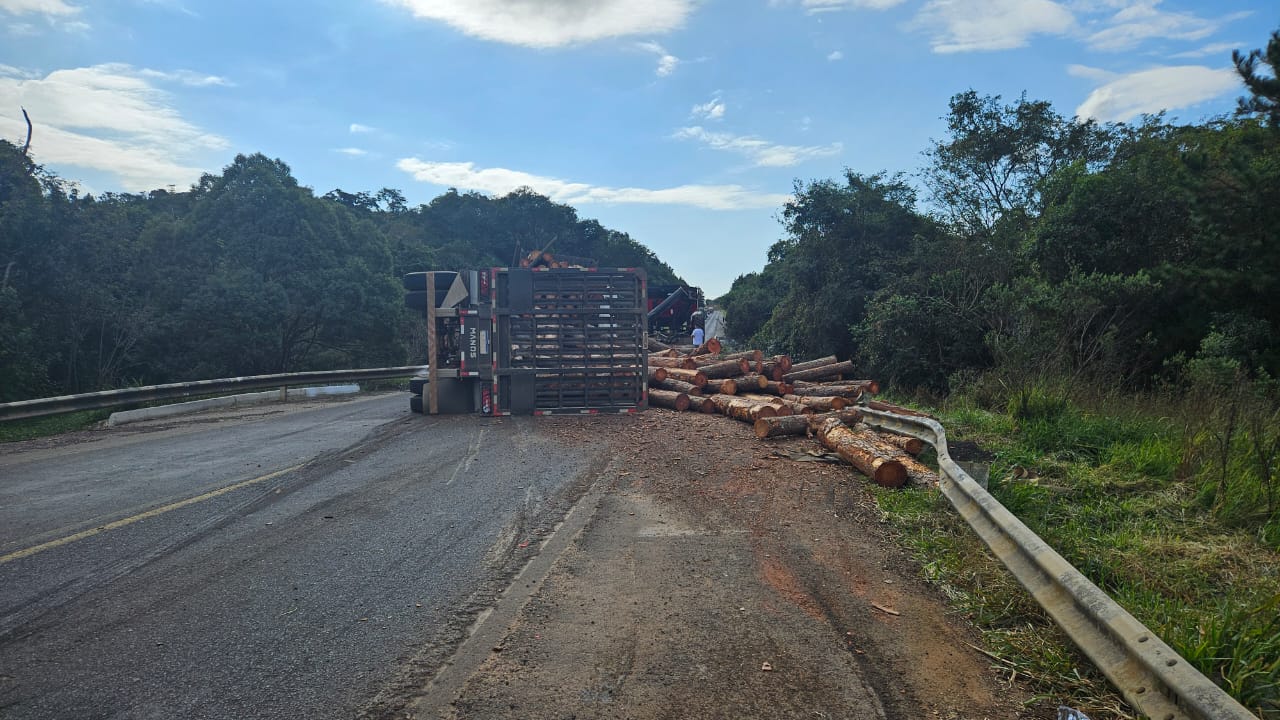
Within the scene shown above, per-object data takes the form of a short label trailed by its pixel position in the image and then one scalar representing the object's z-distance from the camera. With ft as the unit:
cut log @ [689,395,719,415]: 46.55
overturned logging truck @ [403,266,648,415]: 45.29
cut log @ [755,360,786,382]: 53.11
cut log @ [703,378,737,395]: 48.70
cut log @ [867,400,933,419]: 39.40
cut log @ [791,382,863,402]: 51.13
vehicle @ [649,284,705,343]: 97.55
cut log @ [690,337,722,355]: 65.82
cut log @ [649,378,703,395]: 48.44
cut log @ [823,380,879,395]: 55.26
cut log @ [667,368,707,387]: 49.29
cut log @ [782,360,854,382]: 55.83
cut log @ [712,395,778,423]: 40.16
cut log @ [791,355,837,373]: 58.54
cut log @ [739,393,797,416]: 40.29
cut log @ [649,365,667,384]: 52.24
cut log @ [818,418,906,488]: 25.68
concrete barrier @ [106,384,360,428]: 44.98
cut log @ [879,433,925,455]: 29.43
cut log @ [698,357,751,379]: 50.24
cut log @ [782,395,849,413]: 44.86
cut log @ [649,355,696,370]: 53.56
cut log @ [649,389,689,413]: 47.60
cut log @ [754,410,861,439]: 36.86
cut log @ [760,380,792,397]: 50.34
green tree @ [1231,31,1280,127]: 42.29
